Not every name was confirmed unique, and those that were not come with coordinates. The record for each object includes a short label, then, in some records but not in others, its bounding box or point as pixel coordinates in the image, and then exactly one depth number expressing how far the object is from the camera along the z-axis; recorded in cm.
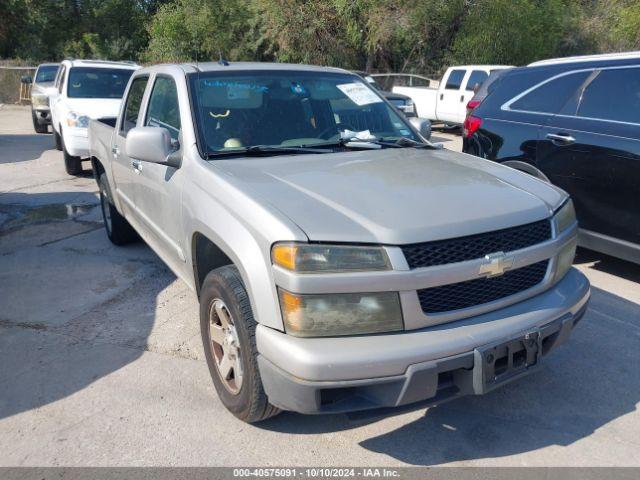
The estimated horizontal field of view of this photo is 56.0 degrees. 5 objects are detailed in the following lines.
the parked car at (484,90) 641
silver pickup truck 253
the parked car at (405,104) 1388
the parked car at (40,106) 1611
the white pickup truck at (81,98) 952
